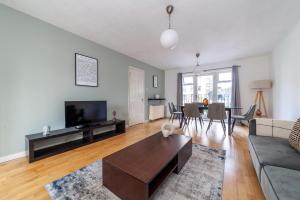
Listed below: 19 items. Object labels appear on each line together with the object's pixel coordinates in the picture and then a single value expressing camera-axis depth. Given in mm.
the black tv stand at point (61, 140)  2055
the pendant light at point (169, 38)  1829
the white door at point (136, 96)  4567
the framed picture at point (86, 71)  2921
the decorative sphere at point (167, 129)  2154
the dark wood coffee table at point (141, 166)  1157
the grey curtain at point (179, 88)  6047
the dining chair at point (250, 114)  3428
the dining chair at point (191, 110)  3864
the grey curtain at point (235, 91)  4734
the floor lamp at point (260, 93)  3947
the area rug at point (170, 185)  1339
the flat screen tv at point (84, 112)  2590
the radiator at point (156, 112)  5370
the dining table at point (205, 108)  3539
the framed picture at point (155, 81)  5883
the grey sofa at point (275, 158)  953
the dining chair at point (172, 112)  4668
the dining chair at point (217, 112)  3488
